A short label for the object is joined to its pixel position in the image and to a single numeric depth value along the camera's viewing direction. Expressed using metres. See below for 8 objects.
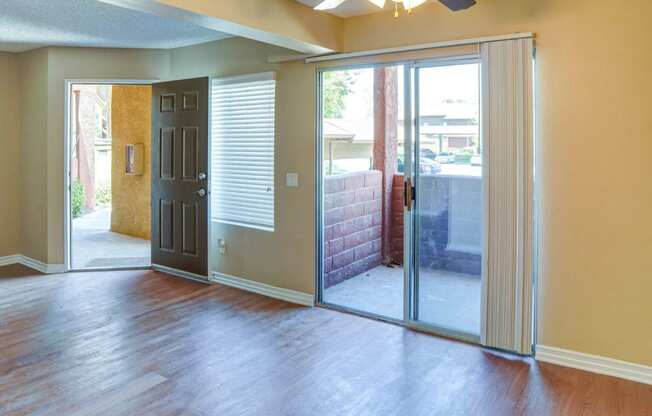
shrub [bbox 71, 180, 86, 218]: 9.11
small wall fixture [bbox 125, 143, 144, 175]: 7.06
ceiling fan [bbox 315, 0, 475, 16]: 2.23
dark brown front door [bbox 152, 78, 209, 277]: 4.93
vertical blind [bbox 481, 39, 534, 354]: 3.14
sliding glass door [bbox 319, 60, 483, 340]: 3.48
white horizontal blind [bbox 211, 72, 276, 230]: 4.56
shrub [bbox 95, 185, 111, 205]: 10.34
